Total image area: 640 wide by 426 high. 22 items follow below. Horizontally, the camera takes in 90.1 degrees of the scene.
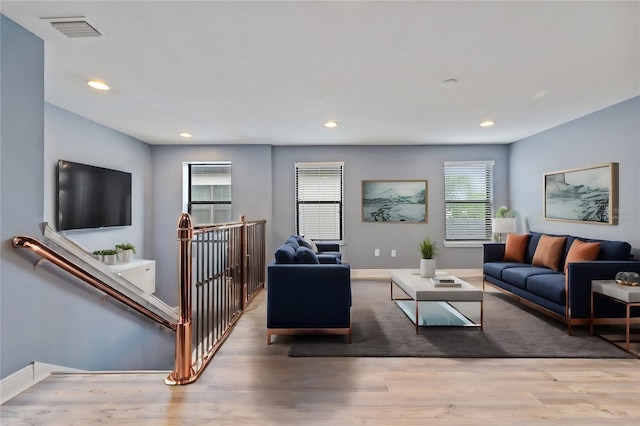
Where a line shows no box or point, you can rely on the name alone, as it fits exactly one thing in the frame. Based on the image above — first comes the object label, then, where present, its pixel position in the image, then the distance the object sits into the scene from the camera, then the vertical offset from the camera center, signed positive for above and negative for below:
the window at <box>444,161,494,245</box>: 5.91 +0.19
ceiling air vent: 2.07 +1.21
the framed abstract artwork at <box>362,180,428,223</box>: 5.90 +0.21
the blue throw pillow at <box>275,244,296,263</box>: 3.05 -0.43
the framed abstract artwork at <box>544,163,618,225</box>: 3.71 +0.22
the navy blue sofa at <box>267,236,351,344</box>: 2.92 -0.81
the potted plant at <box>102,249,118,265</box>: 4.32 -0.62
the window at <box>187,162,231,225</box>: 6.02 +0.36
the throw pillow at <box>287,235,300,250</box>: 3.94 -0.39
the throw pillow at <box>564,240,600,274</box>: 3.51 -0.45
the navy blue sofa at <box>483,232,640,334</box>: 3.11 -0.79
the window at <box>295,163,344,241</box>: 5.96 +0.15
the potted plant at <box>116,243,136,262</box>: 4.65 -0.58
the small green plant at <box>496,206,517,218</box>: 5.32 -0.03
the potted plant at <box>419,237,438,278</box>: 3.80 -0.60
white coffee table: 3.16 -1.22
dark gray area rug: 2.74 -1.22
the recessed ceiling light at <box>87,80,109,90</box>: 2.99 +1.20
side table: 2.71 -0.72
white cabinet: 4.28 -0.87
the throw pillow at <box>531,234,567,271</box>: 4.04 -0.52
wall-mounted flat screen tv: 3.76 +0.19
